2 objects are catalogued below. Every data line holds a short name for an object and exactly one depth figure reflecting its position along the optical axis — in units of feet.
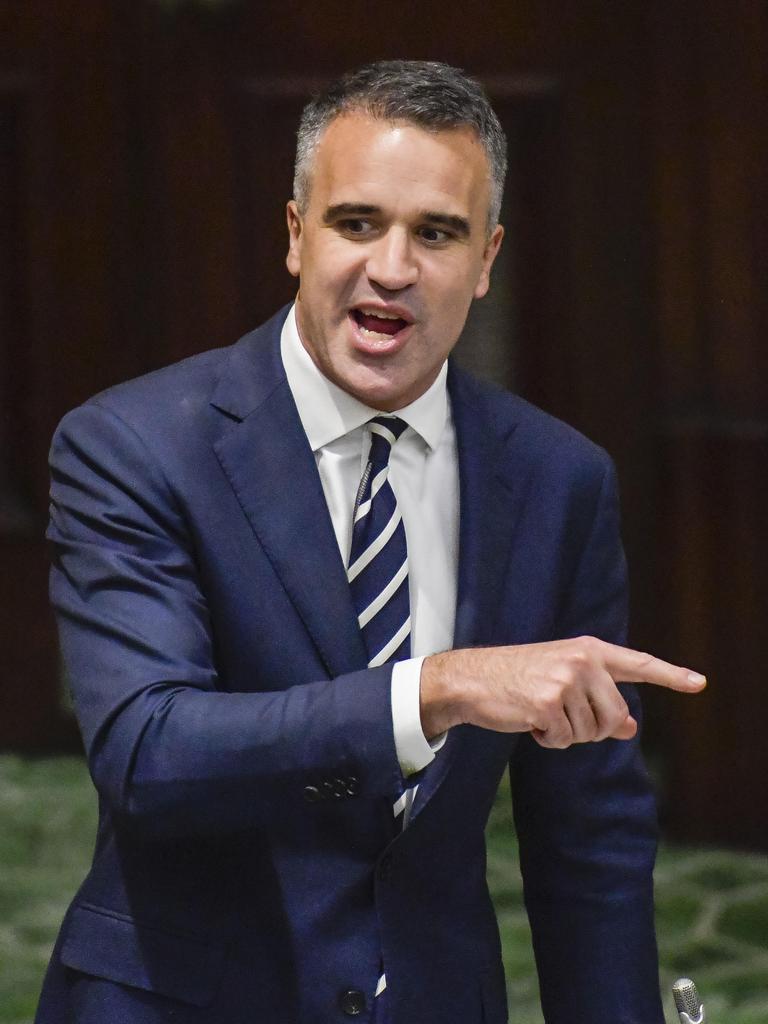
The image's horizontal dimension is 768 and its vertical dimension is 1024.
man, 33.22
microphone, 33.51
